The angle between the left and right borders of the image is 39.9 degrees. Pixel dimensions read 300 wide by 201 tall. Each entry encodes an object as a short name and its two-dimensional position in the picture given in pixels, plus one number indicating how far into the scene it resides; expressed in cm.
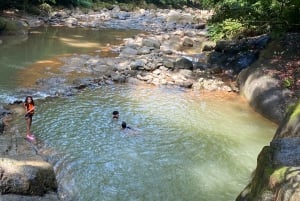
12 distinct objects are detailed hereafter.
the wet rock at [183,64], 2112
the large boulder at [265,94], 1468
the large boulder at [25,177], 734
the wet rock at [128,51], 2425
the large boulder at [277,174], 552
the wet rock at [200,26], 3819
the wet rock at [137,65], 2066
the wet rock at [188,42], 2845
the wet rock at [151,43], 2680
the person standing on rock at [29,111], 1142
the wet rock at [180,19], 4181
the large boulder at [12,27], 2694
